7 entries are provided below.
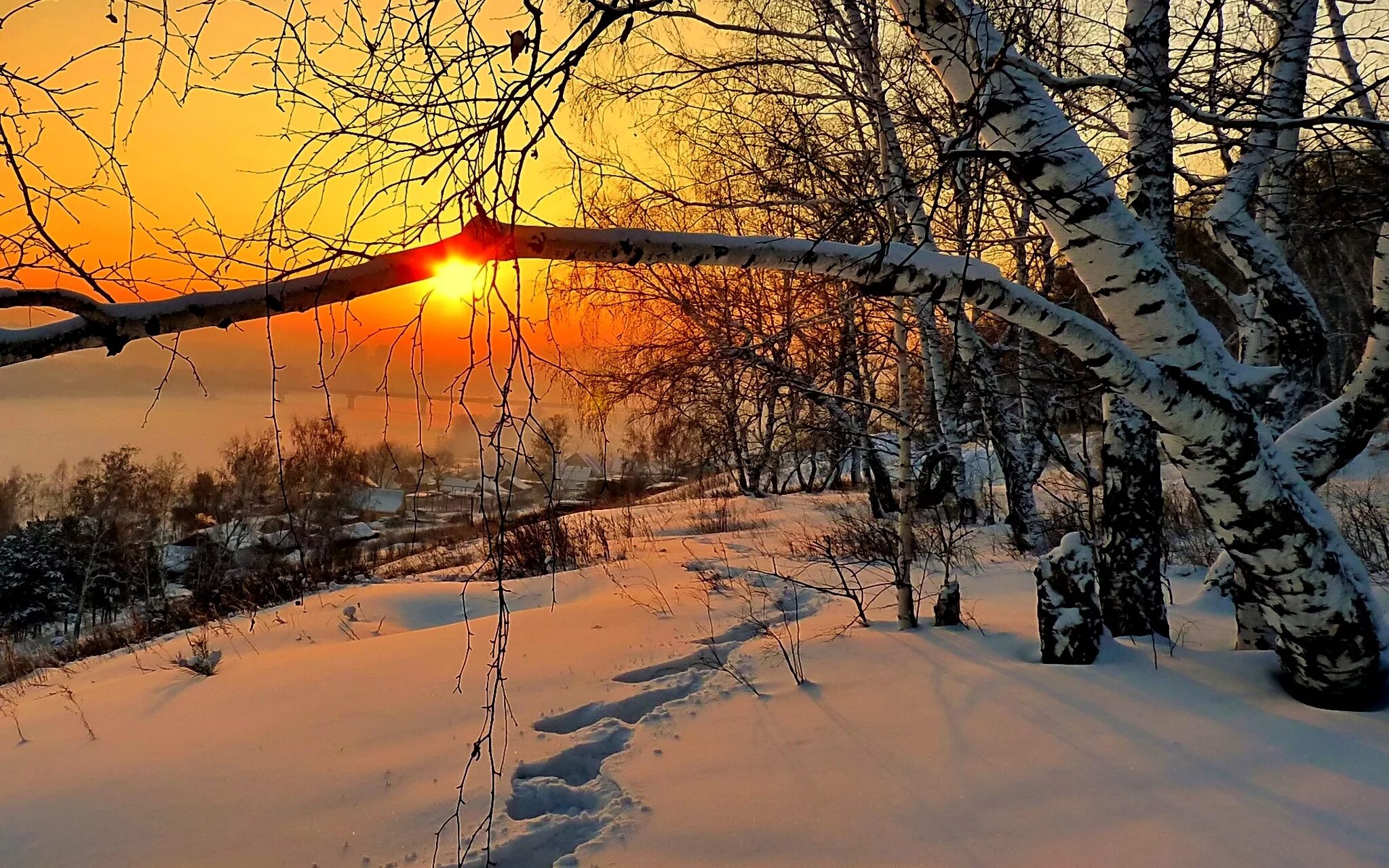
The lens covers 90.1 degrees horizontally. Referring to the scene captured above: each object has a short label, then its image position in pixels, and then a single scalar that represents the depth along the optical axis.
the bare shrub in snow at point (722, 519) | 11.33
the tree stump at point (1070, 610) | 3.27
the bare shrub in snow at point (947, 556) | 4.09
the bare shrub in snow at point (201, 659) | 4.42
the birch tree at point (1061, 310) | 1.41
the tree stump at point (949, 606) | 4.09
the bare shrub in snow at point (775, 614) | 3.83
